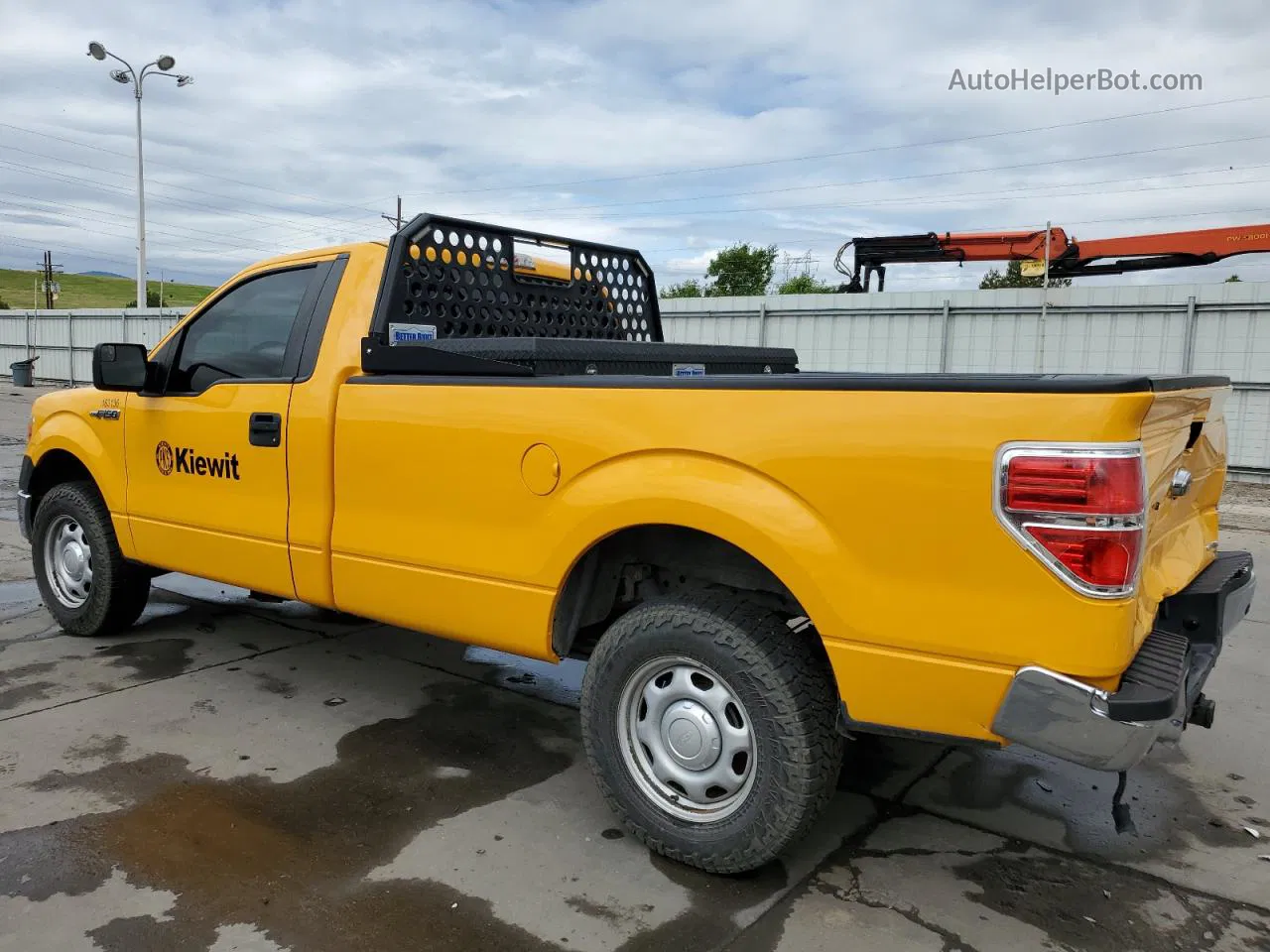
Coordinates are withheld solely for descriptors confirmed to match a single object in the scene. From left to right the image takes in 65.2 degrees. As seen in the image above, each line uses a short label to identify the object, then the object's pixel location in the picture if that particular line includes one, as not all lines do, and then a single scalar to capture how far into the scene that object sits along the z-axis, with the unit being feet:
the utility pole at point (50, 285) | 241.14
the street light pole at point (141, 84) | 92.27
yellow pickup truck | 7.65
